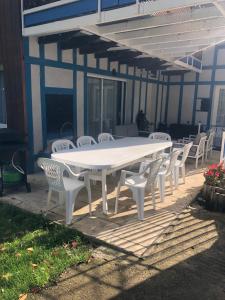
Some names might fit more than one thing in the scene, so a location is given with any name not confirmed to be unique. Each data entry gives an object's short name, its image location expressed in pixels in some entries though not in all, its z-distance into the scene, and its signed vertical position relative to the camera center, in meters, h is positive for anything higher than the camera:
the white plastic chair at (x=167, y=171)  4.21 -1.10
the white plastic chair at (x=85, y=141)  5.39 -0.81
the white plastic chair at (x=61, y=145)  4.82 -0.81
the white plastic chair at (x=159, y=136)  6.49 -0.82
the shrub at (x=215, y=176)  4.13 -1.12
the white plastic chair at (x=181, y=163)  4.88 -1.10
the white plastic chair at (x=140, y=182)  3.58 -1.11
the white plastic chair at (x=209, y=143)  7.18 -1.08
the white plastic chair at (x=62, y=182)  3.40 -1.09
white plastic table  3.56 -0.81
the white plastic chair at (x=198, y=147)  6.32 -1.04
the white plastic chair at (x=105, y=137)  5.98 -0.80
